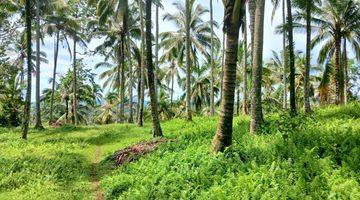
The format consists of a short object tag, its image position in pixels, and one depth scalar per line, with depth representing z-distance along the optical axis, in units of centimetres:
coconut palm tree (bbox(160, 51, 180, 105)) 5624
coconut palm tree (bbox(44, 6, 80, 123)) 4241
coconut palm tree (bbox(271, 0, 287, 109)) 3025
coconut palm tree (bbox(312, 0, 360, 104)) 3058
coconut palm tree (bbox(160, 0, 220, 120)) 4097
